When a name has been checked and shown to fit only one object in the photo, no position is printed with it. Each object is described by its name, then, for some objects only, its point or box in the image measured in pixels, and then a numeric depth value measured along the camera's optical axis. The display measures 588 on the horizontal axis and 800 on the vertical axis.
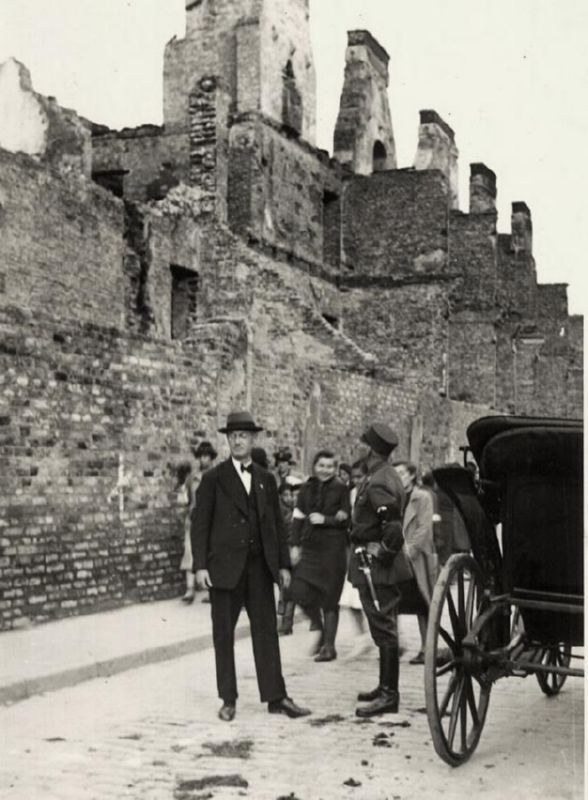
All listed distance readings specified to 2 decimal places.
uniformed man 7.82
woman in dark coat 10.10
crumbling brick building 11.31
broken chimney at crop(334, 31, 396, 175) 36.38
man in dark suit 7.48
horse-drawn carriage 6.05
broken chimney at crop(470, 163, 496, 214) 40.62
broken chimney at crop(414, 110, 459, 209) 39.44
